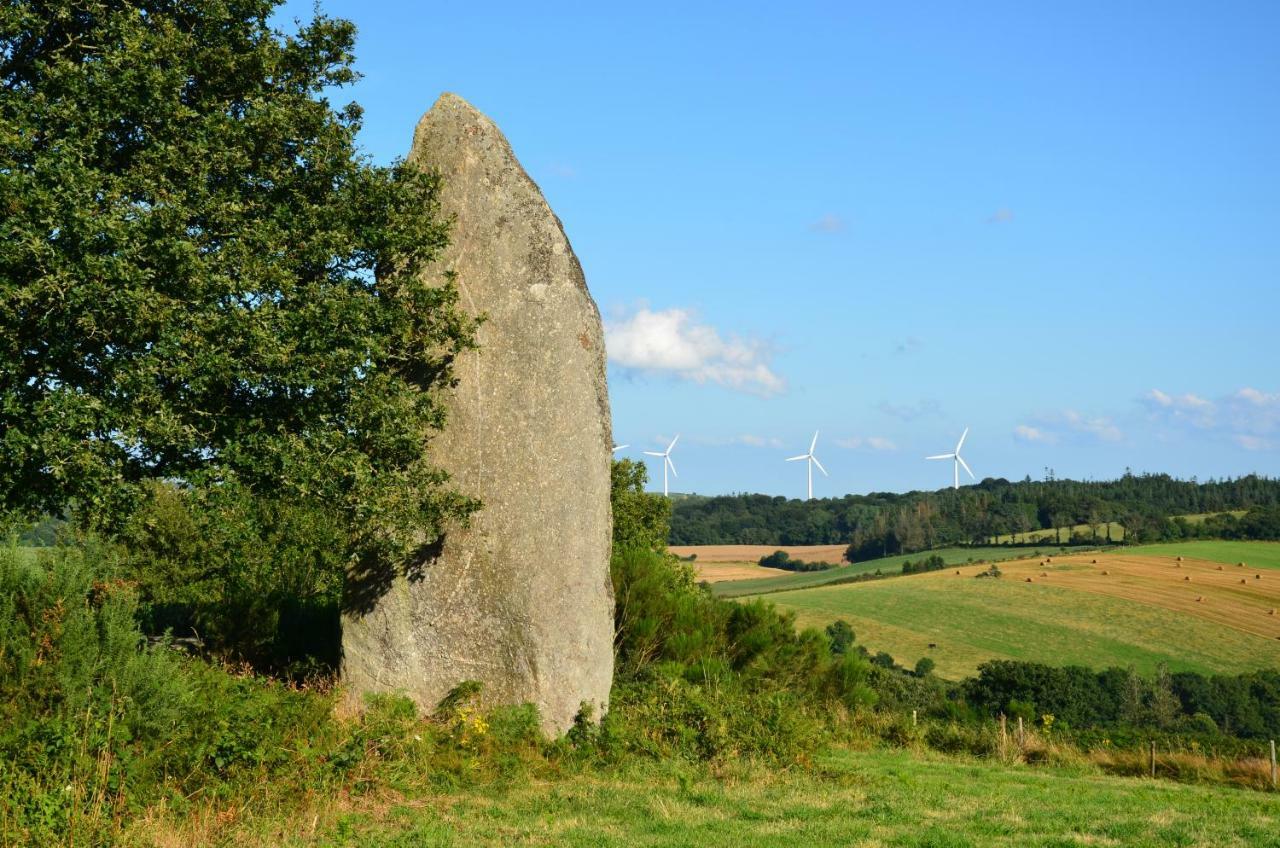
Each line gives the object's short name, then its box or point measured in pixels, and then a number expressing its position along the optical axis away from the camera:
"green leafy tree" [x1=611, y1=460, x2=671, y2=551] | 41.62
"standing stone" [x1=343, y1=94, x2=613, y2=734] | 15.93
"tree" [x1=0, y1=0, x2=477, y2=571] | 13.56
